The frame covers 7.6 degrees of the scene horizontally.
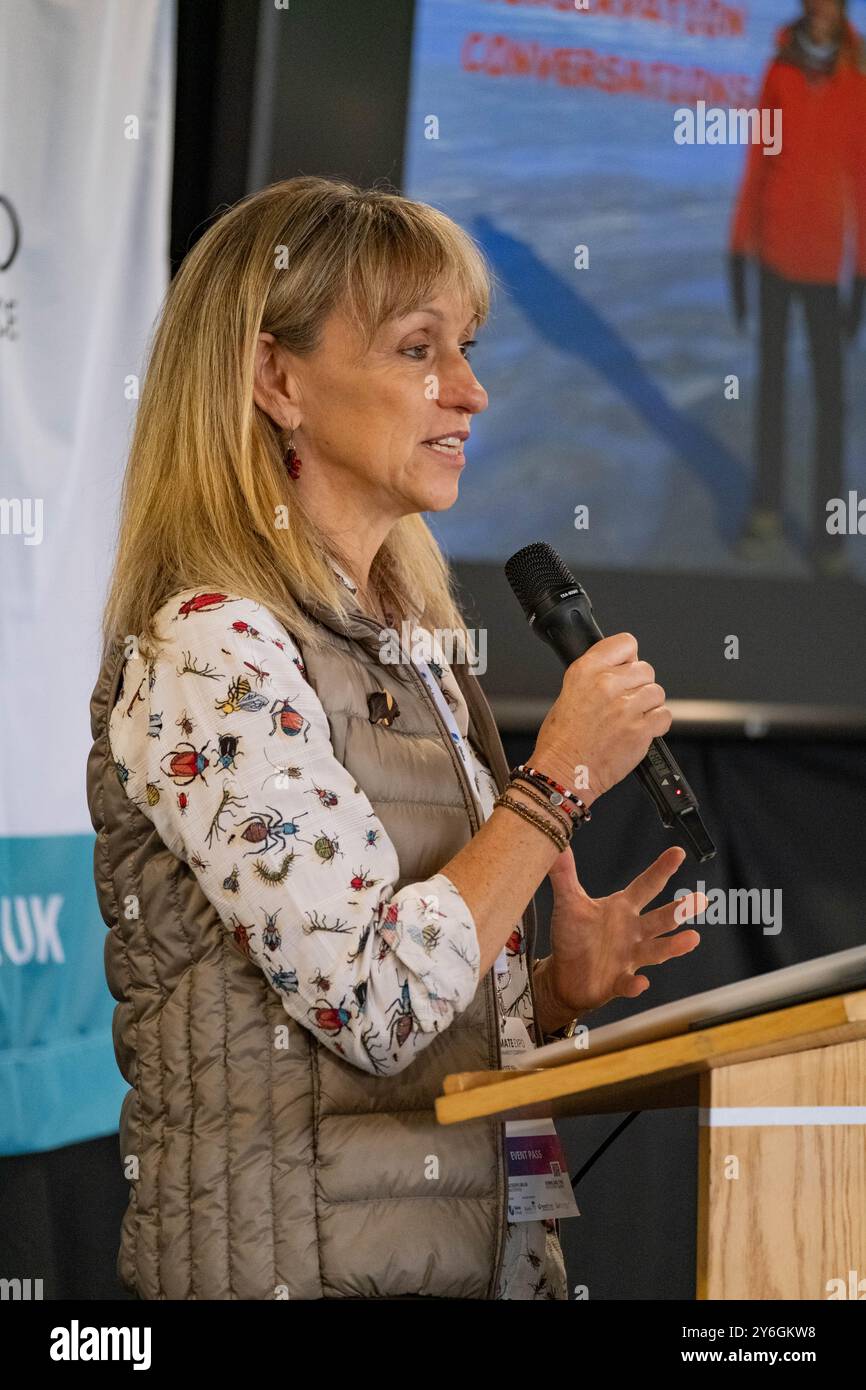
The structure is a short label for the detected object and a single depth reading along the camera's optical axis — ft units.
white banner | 15.86
